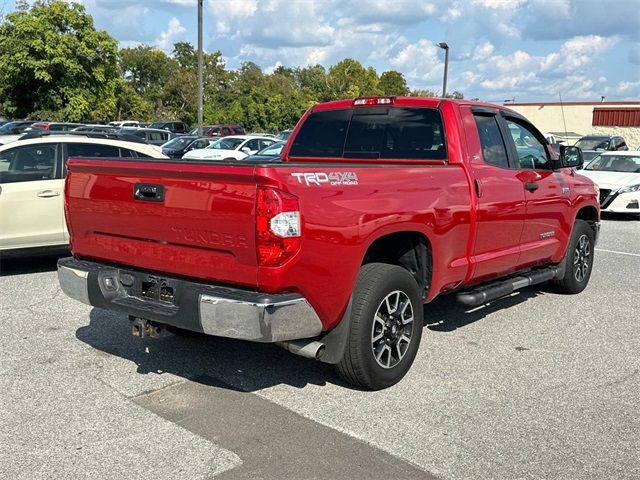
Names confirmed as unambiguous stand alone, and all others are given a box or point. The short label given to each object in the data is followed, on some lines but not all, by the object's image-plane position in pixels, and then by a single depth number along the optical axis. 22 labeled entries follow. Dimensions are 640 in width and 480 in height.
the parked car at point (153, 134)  30.37
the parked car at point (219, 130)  36.97
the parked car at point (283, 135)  30.20
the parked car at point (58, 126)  29.94
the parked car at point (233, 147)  23.11
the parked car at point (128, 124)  43.70
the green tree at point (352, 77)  82.12
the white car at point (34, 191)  7.75
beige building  49.94
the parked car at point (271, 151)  20.69
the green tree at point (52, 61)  42.53
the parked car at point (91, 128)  25.30
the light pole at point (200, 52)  28.05
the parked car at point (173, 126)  43.73
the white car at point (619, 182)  14.31
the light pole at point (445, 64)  38.50
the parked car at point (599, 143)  25.93
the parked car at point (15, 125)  31.64
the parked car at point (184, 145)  26.33
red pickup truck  3.77
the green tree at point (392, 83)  98.32
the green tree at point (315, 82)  71.82
